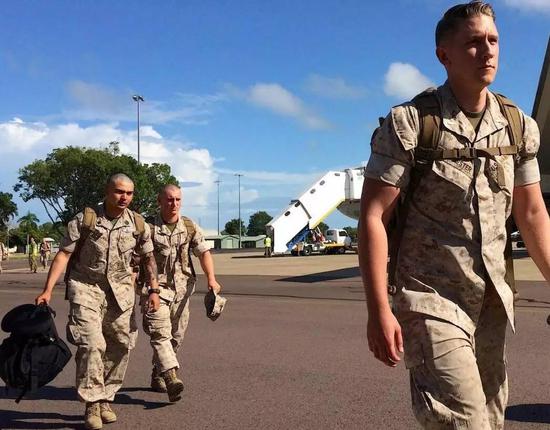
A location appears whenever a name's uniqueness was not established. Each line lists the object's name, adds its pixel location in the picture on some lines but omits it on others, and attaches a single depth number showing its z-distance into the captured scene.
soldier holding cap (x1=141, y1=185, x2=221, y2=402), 5.70
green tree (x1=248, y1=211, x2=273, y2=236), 171.43
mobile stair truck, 41.12
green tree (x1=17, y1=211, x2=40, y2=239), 102.62
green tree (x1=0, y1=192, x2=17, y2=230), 90.25
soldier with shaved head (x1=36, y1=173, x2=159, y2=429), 4.90
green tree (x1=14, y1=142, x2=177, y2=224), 53.94
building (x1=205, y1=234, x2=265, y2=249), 118.00
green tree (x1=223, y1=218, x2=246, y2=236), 150.75
